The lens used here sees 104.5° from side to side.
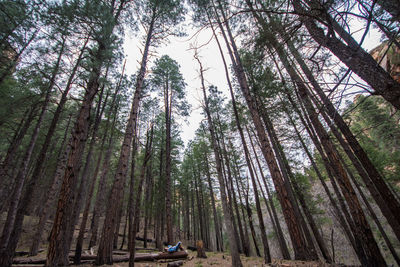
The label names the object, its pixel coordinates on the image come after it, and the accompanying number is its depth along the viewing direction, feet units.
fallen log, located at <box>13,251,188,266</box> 21.35
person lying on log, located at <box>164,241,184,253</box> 27.57
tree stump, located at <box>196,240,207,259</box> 31.66
